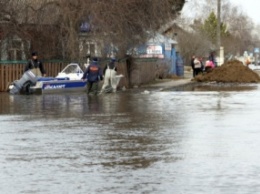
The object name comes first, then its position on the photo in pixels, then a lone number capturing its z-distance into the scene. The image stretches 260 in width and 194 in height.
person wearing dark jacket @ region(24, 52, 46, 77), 31.16
